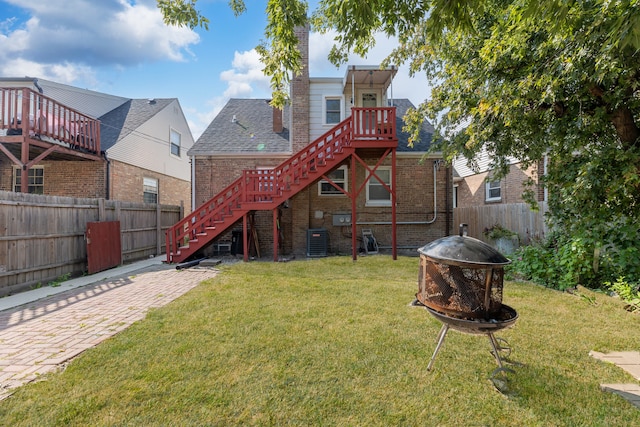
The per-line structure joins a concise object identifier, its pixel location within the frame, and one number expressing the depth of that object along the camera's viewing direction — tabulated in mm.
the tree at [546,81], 3242
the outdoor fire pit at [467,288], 2570
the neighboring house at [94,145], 8844
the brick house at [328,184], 10984
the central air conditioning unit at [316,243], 10359
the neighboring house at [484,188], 13225
